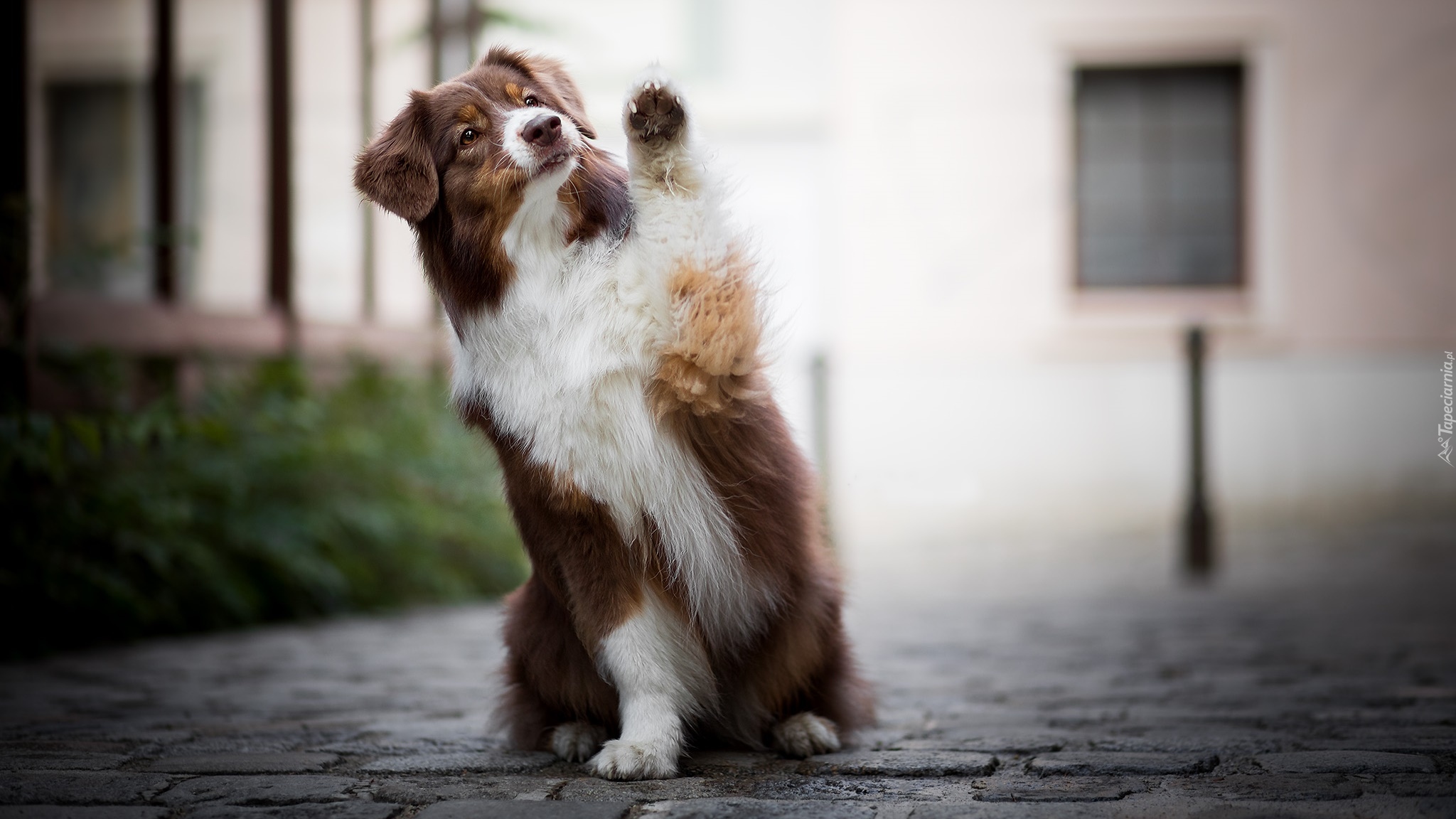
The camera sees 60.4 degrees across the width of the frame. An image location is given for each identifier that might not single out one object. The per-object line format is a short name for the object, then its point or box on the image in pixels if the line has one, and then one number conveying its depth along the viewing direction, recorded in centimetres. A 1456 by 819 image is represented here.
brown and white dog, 246
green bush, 451
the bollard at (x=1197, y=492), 708
